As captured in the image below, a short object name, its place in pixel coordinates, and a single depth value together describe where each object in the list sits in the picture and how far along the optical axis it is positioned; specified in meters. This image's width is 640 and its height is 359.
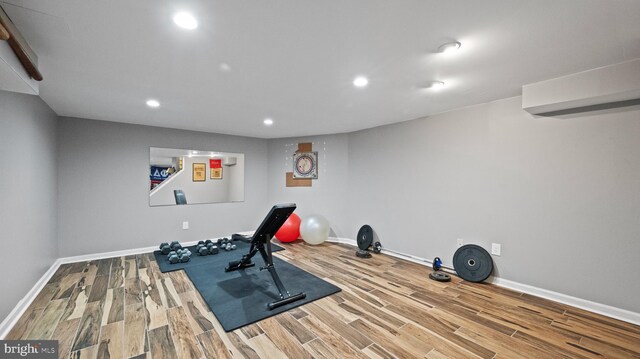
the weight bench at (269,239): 2.53
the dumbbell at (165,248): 4.06
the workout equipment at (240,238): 3.23
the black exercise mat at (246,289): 2.31
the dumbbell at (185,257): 3.69
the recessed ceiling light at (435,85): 2.48
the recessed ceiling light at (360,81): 2.34
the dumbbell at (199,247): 4.09
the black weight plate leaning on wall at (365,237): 4.34
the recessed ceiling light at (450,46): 1.73
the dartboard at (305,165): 5.23
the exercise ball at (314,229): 4.61
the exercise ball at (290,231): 4.80
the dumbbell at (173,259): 3.65
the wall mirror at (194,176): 4.42
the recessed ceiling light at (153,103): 3.01
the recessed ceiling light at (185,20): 1.42
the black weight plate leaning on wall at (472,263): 3.00
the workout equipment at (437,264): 3.37
